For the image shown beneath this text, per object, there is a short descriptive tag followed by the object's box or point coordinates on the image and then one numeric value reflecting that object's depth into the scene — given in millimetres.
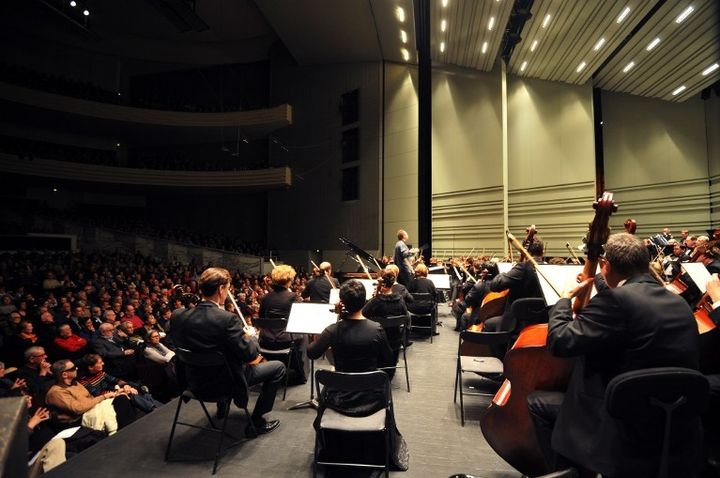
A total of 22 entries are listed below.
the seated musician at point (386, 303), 4984
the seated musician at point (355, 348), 2938
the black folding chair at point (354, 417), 2637
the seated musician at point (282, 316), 4668
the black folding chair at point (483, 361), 3641
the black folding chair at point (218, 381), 3070
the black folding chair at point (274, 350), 4445
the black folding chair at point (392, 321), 4446
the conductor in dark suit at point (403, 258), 7703
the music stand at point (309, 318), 3787
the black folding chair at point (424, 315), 6598
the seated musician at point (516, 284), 4047
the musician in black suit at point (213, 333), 3148
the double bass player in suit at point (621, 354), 1629
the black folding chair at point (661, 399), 1509
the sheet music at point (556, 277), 3113
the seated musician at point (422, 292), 6617
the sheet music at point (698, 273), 3081
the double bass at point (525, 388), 2215
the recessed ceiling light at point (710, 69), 9125
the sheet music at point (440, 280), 7785
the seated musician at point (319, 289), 5977
